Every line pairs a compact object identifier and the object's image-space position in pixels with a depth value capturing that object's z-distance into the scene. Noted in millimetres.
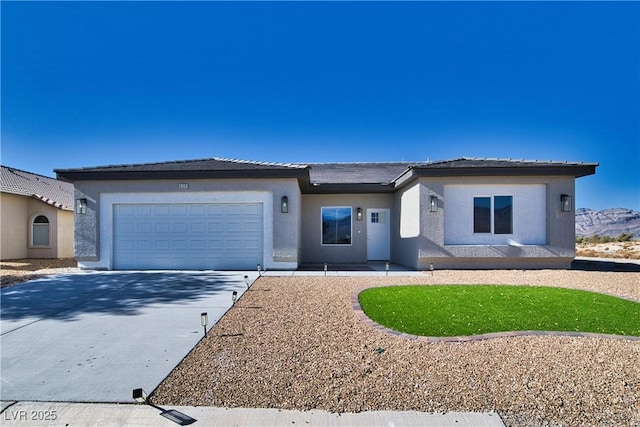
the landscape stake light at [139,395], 2850
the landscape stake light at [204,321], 4684
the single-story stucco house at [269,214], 10883
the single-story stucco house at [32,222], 14891
